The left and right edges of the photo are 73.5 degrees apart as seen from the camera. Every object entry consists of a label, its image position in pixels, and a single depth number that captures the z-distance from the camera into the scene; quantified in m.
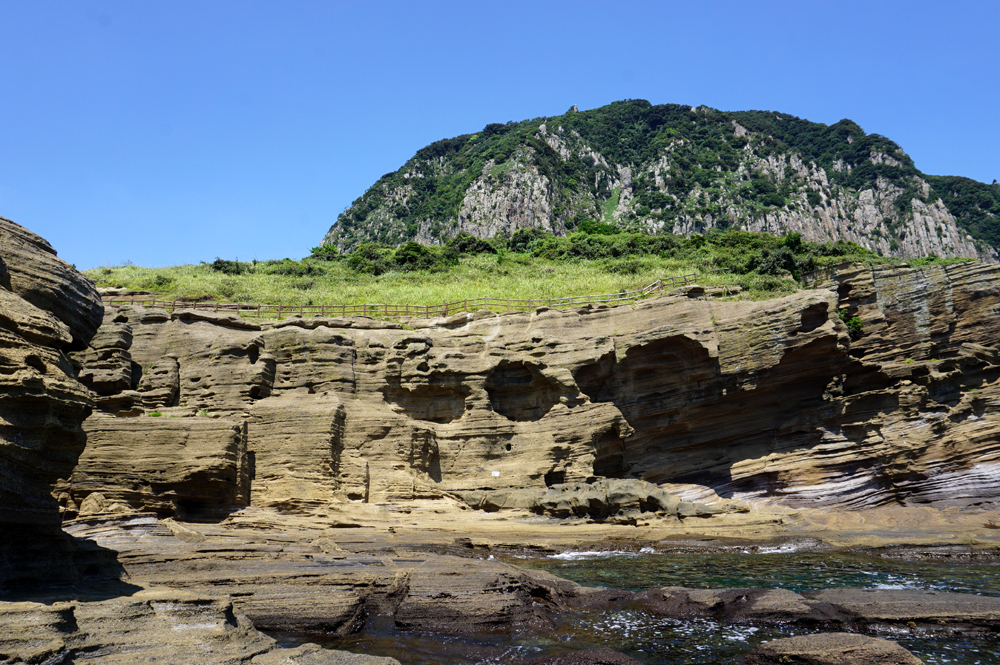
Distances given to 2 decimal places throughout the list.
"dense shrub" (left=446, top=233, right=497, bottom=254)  67.38
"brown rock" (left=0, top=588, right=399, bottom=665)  8.66
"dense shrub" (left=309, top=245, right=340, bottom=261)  68.50
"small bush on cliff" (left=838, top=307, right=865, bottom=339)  30.69
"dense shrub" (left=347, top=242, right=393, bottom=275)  58.00
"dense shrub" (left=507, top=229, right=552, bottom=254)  71.06
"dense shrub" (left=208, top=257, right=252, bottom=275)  59.51
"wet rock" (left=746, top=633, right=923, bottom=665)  10.72
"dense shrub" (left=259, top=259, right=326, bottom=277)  57.56
